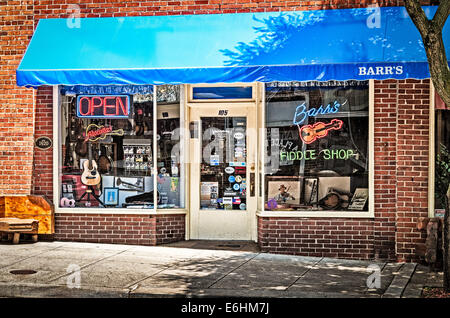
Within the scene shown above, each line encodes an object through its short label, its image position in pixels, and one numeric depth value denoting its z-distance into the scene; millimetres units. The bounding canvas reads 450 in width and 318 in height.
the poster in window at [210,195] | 11297
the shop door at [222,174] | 11180
